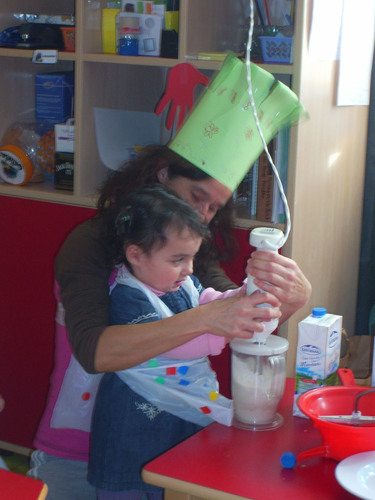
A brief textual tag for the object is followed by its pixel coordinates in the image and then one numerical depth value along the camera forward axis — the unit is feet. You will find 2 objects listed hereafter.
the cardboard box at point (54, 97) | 7.57
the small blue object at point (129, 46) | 6.67
